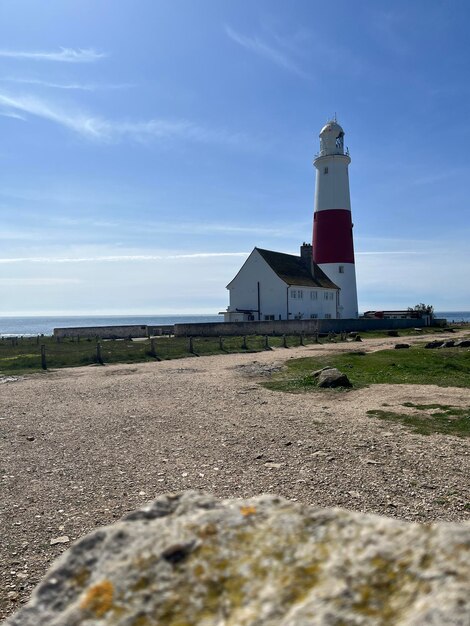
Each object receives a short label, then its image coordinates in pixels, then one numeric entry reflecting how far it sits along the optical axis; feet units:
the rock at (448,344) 102.15
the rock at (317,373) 62.13
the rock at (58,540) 20.12
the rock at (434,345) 103.71
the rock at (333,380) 57.52
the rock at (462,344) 100.31
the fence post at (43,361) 92.34
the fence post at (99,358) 99.44
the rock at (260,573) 6.06
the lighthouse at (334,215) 189.26
